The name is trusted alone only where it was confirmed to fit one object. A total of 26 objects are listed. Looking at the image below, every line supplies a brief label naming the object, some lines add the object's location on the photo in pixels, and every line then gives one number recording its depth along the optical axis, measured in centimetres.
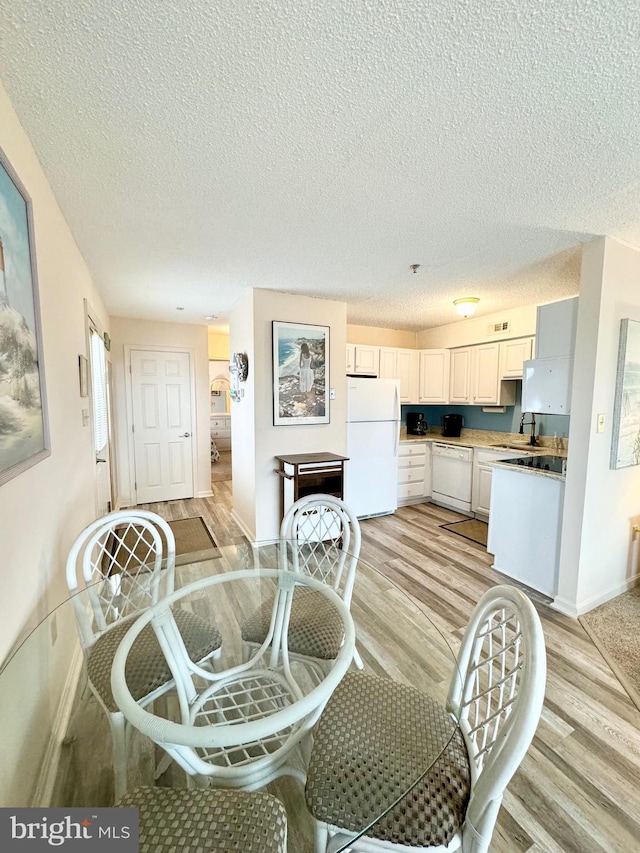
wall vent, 394
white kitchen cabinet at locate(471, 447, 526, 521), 391
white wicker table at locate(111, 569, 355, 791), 80
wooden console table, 314
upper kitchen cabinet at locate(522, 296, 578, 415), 246
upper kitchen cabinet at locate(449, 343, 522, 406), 413
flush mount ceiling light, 336
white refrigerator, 390
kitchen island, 250
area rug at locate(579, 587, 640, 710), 184
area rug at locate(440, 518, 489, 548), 361
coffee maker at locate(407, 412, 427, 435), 509
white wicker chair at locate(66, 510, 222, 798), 121
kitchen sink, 371
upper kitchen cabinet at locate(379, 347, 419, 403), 463
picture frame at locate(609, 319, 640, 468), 226
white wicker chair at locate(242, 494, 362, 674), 148
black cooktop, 289
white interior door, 456
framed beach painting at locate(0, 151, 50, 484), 102
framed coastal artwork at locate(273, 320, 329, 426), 330
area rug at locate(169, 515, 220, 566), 334
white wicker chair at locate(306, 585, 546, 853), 74
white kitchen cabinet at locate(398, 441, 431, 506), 454
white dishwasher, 420
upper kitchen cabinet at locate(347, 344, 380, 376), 432
